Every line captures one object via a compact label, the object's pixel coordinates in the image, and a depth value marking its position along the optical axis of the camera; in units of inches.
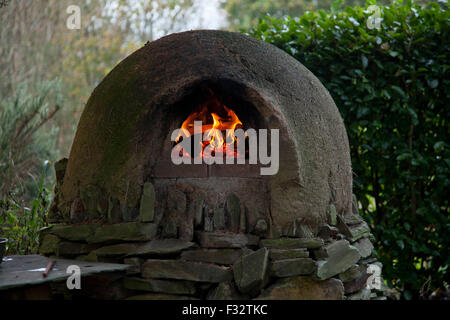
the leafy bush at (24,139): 200.4
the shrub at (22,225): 146.9
